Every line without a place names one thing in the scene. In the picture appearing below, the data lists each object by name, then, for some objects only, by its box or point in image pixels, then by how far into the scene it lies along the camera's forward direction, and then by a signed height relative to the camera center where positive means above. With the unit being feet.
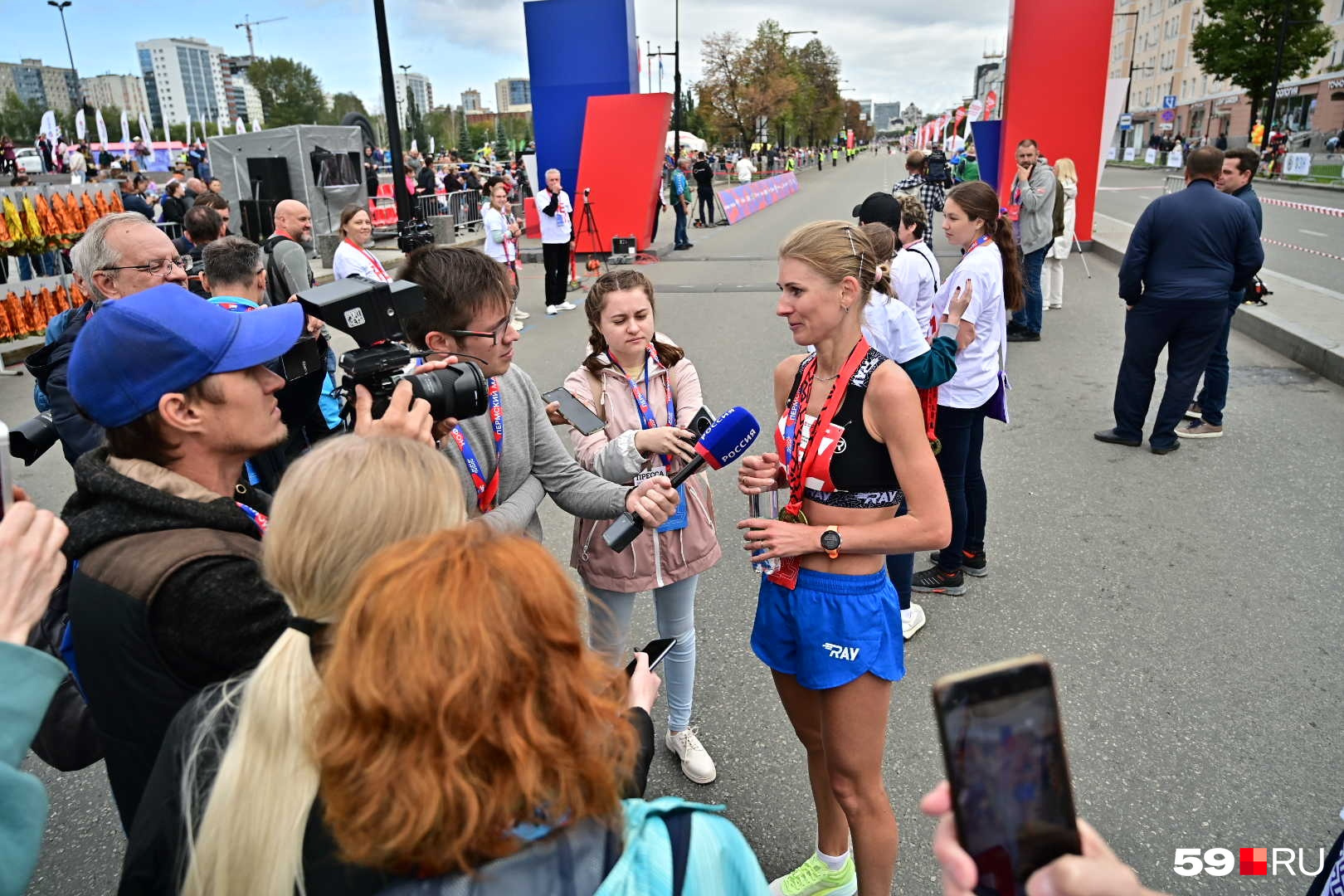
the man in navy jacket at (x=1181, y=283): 18.92 -2.45
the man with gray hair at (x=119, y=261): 12.84 -0.95
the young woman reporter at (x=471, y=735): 3.01 -1.94
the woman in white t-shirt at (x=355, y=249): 24.25 -1.60
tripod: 54.65 -2.48
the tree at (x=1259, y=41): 137.59 +21.51
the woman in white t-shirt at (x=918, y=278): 15.35 -1.74
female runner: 7.26 -2.94
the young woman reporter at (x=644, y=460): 9.50 -2.94
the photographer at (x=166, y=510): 4.60 -1.84
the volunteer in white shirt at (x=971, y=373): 13.69 -3.08
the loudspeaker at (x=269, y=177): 62.13 +1.28
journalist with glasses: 7.54 -2.18
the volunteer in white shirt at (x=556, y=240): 39.29 -2.38
